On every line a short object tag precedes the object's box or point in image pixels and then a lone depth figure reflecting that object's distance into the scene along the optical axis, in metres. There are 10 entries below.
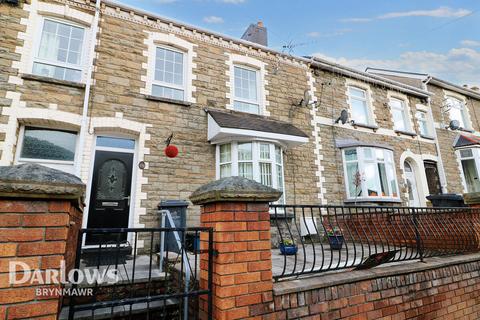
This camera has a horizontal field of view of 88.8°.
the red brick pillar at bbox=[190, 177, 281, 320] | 1.98
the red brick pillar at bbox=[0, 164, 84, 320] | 1.39
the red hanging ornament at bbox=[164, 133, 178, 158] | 5.87
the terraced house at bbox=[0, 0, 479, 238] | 5.32
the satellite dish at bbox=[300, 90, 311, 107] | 8.38
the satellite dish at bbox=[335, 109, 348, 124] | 8.84
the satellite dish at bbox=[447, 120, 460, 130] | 11.93
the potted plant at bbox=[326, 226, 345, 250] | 5.47
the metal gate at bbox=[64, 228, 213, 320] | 1.88
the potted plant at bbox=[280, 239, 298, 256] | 4.70
